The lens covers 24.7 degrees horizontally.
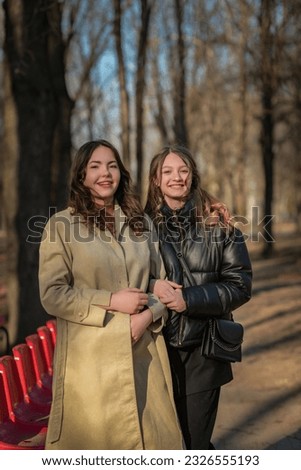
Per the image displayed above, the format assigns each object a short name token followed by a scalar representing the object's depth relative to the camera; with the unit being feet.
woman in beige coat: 9.93
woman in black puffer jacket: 11.11
